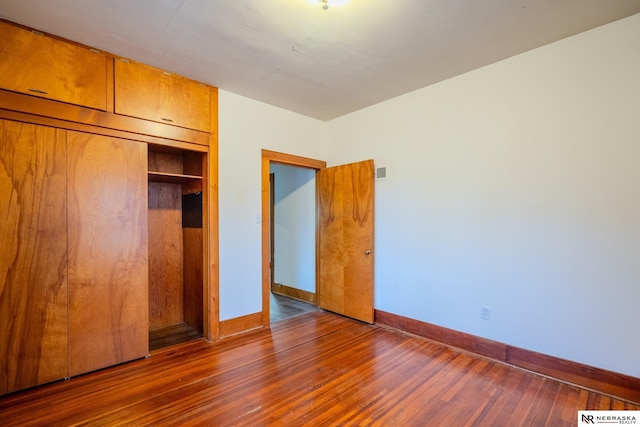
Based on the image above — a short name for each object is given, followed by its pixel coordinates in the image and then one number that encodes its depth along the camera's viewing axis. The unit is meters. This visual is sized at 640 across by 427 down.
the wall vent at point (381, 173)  3.57
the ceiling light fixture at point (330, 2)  1.89
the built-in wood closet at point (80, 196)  2.12
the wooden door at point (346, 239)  3.60
